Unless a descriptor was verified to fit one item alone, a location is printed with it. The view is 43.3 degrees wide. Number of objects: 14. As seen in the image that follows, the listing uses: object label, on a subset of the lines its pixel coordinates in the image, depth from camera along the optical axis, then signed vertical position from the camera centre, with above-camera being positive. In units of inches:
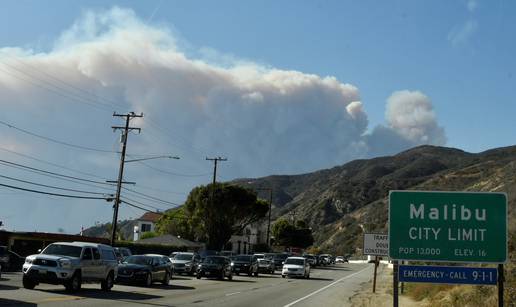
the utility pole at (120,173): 1930.4 +255.2
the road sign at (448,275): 462.6 +4.4
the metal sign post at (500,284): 421.9 +0.2
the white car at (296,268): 1902.1 +8.3
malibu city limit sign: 467.5 +39.2
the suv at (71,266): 870.4 -14.9
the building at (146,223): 5426.2 +308.2
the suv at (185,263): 1748.3 +0.9
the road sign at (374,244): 1246.9 +59.9
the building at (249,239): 4079.7 +205.2
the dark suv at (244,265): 1946.4 +7.1
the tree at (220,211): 3191.4 +269.6
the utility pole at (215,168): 2854.3 +421.9
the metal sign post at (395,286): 434.9 -5.8
